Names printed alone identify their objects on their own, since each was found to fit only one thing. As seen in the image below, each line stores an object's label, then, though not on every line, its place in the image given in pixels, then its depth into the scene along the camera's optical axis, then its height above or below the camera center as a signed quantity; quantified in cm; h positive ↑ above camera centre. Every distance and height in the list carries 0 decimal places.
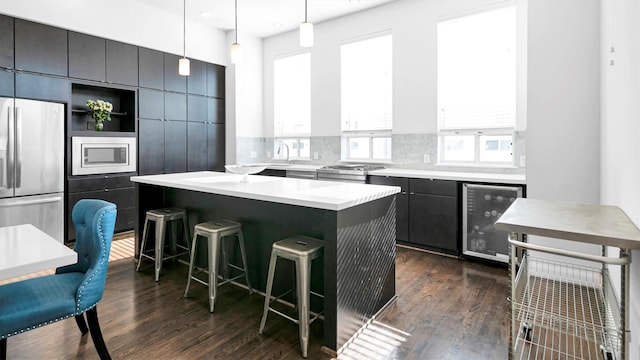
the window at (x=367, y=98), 520 +116
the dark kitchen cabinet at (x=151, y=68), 521 +158
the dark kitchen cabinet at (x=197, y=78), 590 +161
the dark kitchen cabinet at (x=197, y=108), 589 +111
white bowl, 326 +5
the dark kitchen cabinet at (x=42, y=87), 412 +104
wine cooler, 368 -47
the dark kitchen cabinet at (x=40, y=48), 411 +150
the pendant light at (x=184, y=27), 531 +234
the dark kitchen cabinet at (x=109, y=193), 458 -26
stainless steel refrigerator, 399 +11
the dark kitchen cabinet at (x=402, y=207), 436 -41
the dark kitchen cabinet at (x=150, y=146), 527 +41
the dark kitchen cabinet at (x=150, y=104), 524 +105
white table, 142 -35
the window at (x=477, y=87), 412 +107
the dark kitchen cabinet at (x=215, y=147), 629 +49
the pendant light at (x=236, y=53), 338 +115
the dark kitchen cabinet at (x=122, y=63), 489 +155
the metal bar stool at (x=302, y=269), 220 -60
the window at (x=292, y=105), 631 +127
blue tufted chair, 170 -62
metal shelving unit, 145 -30
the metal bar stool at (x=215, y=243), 274 -55
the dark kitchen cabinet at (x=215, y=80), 621 +166
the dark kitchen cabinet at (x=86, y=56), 454 +153
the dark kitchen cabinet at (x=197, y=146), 594 +47
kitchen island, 221 -40
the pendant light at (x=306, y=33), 291 +116
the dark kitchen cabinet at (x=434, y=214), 400 -46
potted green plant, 485 +86
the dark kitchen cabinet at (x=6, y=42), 397 +148
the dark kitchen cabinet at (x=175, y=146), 561 +44
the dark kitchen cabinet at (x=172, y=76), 553 +155
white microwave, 460 +26
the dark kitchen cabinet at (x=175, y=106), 557 +108
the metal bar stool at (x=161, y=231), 336 -57
